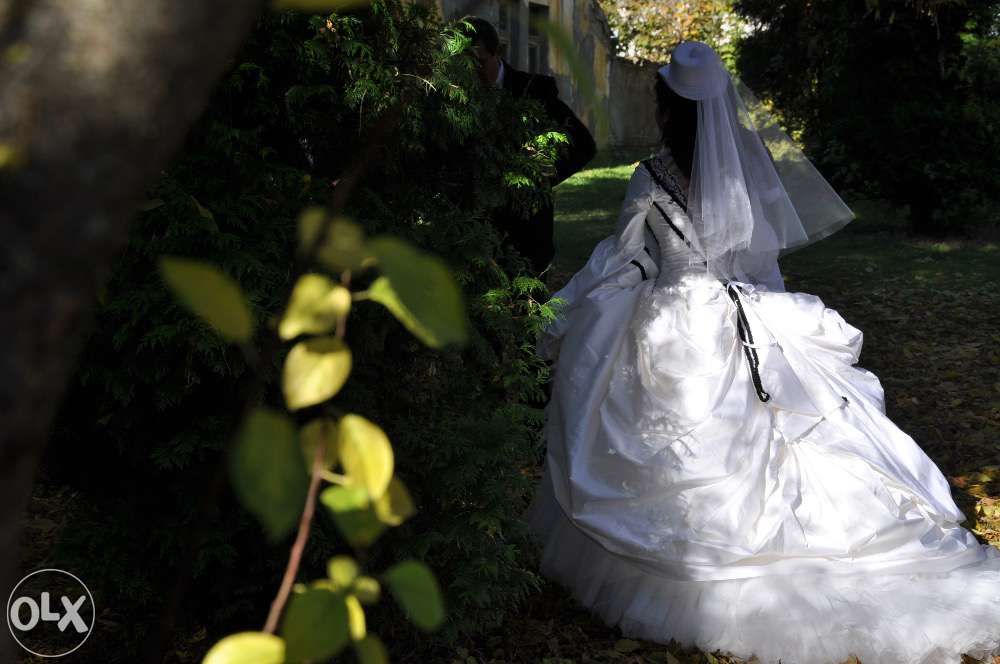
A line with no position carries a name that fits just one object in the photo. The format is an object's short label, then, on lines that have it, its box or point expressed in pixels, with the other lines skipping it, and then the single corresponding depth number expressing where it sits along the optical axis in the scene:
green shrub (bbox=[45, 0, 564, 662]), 2.41
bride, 3.26
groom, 4.50
